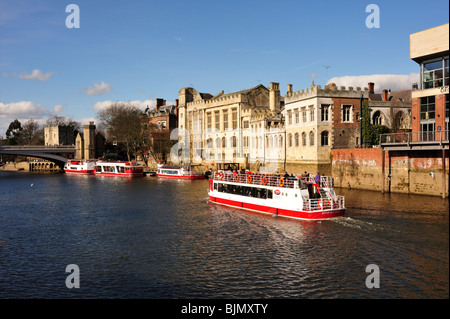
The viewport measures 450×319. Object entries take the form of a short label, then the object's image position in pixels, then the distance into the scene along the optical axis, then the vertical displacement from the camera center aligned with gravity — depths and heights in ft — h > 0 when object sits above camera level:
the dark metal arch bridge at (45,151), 371.76 +12.95
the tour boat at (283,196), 117.39 -10.55
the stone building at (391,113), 205.36 +24.44
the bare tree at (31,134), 565.04 +44.75
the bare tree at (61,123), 573.33 +60.22
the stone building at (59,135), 495.82 +36.73
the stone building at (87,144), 414.41 +20.98
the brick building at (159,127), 351.05 +34.06
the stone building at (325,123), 198.39 +19.45
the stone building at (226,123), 261.03 +28.26
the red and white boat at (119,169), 312.91 -3.98
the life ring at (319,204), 116.50 -12.15
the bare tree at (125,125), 359.46 +36.10
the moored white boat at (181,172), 275.18 -6.13
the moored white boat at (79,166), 363.56 -1.53
